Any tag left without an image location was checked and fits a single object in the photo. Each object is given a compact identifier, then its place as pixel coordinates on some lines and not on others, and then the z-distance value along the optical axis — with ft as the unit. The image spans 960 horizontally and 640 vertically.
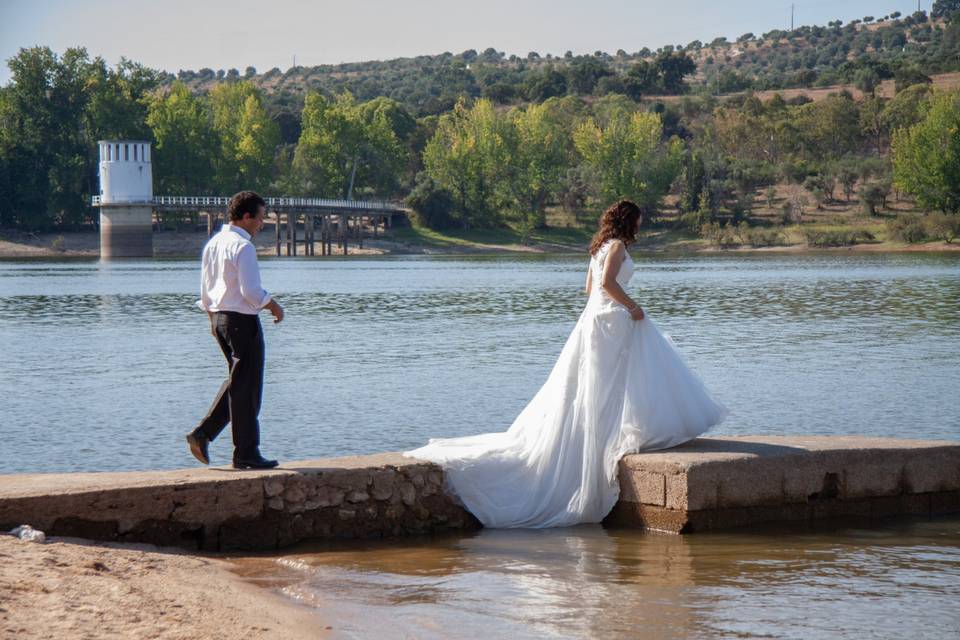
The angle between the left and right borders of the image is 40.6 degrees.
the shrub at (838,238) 300.40
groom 30.30
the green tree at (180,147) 361.71
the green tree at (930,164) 297.94
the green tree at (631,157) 343.05
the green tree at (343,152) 363.35
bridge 328.49
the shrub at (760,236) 313.53
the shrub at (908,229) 295.48
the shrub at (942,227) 294.87
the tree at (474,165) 354.74
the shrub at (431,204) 350.23
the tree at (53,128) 343.05
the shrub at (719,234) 318.04
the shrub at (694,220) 326.44
